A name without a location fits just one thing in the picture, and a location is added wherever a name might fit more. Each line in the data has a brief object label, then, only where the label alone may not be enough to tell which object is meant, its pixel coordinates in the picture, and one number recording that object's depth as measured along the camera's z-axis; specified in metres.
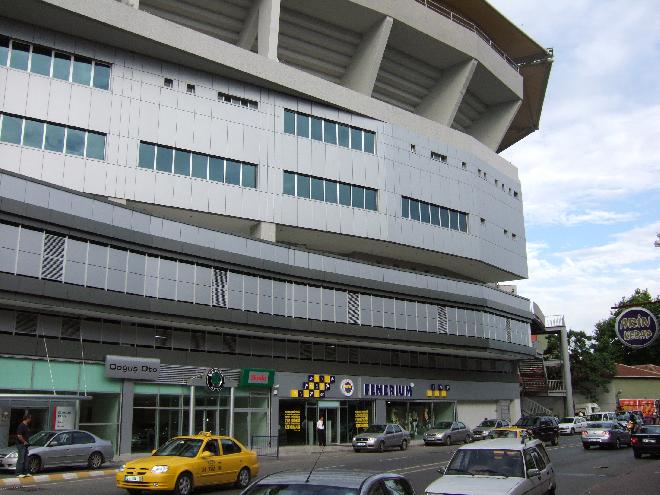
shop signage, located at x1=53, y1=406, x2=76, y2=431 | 26.50
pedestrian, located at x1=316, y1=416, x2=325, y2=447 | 34.50
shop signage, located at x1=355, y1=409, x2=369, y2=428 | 42.59
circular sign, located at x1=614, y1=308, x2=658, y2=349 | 22.19
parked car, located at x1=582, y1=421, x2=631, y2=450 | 32.94
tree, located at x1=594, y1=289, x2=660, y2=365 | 97.25
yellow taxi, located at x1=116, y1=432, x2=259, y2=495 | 15.05
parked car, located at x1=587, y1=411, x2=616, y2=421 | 47.03
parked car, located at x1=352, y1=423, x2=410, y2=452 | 34.00
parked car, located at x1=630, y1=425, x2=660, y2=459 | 27.11
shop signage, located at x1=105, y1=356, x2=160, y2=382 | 29.98
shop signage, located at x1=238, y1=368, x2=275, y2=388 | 35.66
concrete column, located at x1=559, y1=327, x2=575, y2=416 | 70.00
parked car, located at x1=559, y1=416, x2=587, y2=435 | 52.38
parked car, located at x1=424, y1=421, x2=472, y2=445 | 39.44
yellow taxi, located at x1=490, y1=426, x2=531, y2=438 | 25.48
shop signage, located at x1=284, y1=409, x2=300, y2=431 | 38.25
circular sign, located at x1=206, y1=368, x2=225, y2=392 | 26.70
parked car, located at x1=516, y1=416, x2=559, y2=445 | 38.00
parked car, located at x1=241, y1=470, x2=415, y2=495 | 6.73
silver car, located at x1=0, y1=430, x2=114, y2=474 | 20.73
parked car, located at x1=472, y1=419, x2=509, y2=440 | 41.42
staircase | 69.12
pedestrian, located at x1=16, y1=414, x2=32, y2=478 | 19.38
